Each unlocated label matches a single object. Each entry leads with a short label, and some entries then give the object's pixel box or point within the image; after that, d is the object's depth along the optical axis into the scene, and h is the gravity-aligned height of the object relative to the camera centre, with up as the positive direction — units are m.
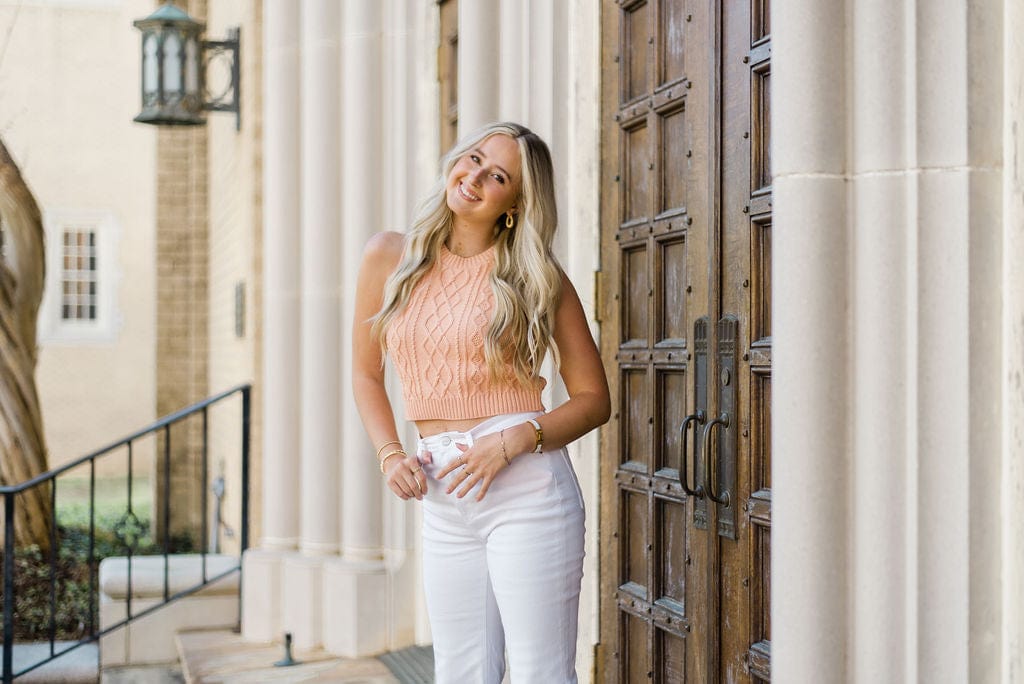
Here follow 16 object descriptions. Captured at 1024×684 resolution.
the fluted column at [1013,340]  2.09 +0.04
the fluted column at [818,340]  2.21 +0.04
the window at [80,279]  19.30 +1.31
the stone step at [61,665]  6.55 -1.58
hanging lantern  8.06 +1.86
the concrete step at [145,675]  6.01 -1.49
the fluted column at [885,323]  2.15 +0.07
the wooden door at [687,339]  3.08 +0.07
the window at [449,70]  5.49 +1.28
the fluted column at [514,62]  4.37 +1.05
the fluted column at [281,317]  6.25 +0.23
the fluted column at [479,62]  4.76 +1.13
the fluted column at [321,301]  6.04 +0.30
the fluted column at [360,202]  5.85 +0.75
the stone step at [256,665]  5.31 -1.33
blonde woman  2.55 -0.09
